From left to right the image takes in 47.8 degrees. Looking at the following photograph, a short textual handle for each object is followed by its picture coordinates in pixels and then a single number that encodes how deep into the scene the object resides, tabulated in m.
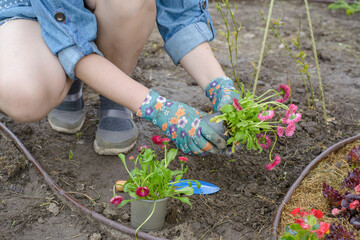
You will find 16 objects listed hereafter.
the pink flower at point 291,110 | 1.61
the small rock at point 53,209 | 1.78
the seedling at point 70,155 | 2.12
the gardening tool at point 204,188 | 1.81
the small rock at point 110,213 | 1.73
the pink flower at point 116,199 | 1.47
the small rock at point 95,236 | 1.63
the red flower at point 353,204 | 1.58
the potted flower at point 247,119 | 1.57
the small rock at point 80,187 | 1.90
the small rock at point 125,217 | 1.72
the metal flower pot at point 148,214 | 1.54
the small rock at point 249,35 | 3.89
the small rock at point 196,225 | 1.68
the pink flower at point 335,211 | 1.66
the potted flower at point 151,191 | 1.51
